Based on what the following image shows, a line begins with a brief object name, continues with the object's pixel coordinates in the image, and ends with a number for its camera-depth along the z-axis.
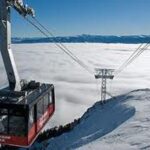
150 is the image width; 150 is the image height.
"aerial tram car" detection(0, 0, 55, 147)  7.45
